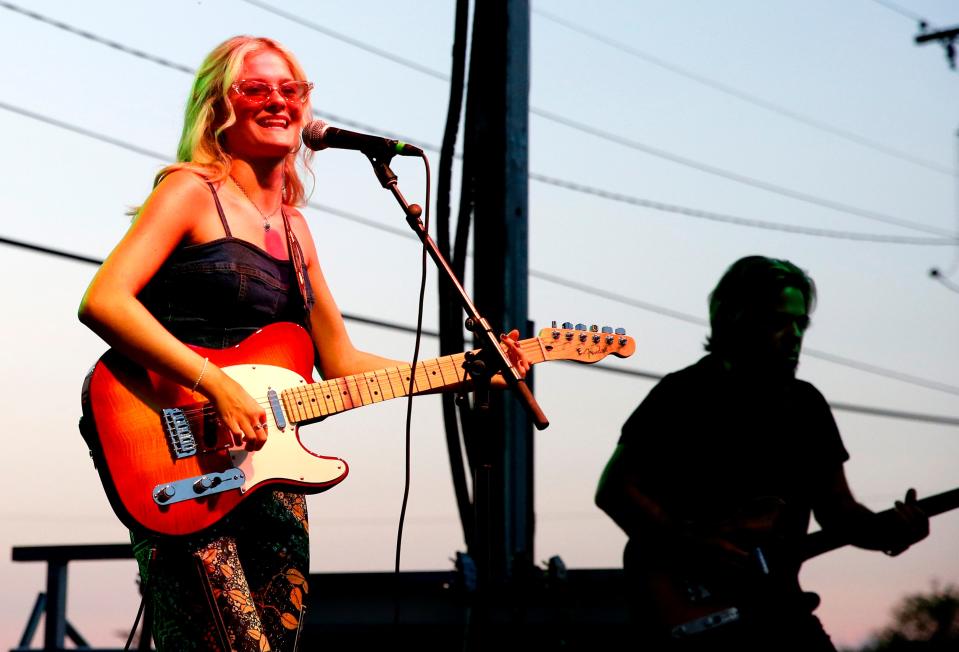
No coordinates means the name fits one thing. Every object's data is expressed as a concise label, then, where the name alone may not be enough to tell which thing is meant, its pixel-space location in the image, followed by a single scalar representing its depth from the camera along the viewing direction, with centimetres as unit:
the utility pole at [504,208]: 575
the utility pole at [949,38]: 1647
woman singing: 282
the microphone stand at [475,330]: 311
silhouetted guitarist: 395
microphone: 319
